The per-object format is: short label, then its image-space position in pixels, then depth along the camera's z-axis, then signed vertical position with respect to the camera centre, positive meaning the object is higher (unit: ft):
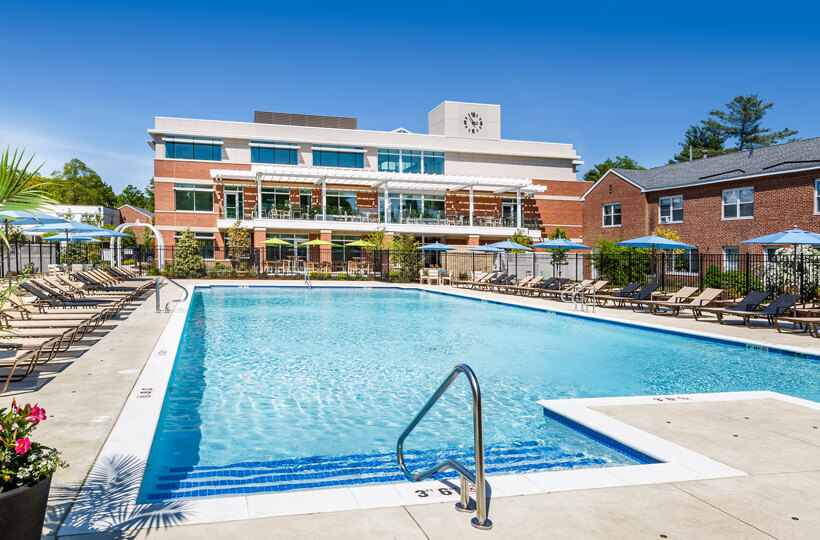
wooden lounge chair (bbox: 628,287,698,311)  54.08 -3.51
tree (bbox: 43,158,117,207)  257.96 +39.00
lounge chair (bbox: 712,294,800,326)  42.32 -3.78
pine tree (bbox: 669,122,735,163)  196.69 +41.78
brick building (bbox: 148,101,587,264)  127.44 +19.16
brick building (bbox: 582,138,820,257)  78.69 +10.01
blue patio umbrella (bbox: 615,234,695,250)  63.10 +1.95
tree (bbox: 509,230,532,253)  117.66 +4.82
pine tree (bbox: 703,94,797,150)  193.06 +47.10
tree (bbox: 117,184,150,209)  285.68 +34.99
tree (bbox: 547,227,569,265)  95.50 +0.96
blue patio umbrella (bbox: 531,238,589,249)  77.50 +2.33
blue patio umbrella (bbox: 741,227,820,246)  46.91 +1.67
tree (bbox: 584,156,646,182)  221.66 +37.46
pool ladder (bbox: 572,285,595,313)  55.63 -4.48
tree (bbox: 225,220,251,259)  116.57 +4.66
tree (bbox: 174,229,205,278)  103.35 +1.27
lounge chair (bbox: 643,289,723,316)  49.94 -3.93
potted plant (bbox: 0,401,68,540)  8.16 -3.16
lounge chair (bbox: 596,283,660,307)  57.16 -3.36
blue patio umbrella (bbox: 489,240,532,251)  87.15 +2.52
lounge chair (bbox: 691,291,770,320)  45.19 -3.53
